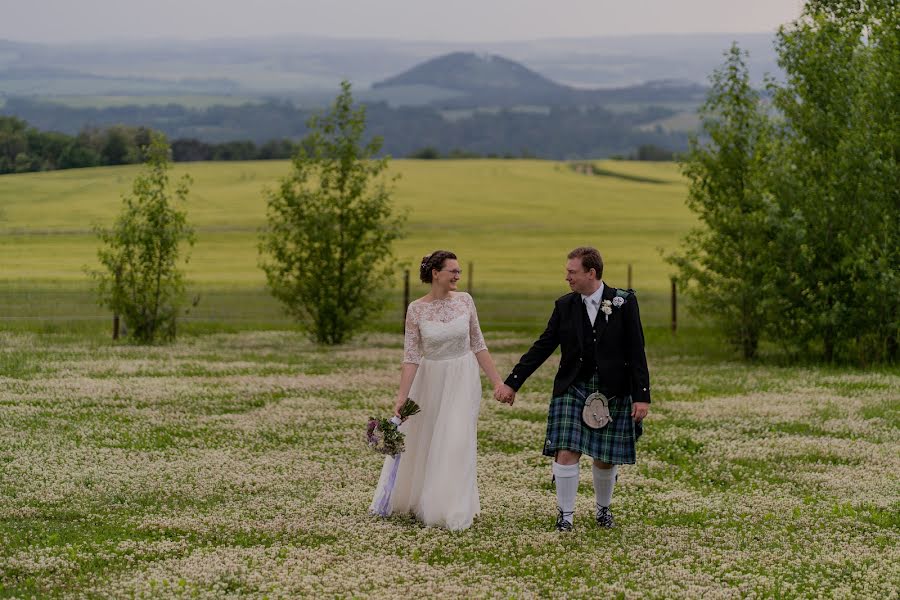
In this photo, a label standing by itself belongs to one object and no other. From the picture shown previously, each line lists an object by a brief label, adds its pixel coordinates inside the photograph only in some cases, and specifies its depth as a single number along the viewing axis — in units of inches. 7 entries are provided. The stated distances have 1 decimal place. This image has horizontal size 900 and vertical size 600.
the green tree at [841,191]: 1237.1
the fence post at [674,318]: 1755.3
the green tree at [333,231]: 1509.6
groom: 505.7
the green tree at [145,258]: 1460.4
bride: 530.0
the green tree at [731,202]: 1322.6
